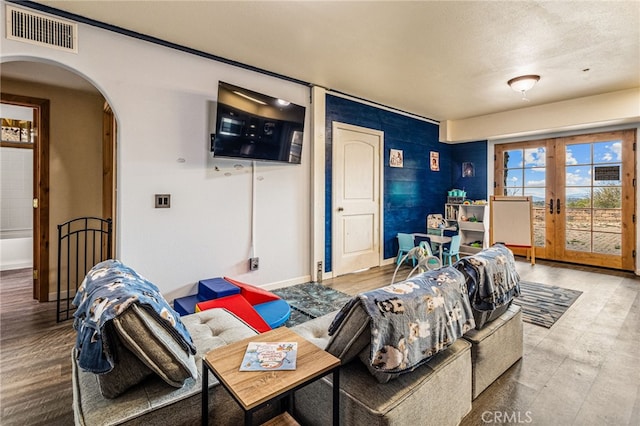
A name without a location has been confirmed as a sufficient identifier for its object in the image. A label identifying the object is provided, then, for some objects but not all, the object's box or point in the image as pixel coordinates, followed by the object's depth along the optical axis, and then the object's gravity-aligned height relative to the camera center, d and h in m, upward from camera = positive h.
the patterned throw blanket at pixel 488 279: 1.75 -0.39
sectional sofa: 1.14 -0.70
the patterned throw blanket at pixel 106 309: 1.09 -0.38
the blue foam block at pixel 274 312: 2.62 -0.88
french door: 4.74 +0.30
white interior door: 4.45 +0.18
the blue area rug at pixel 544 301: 3.00 -0.98
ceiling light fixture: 3.75 +1.53
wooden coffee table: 0.99 -0.57
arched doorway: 3.38 +0.62
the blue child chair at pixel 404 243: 4.82 -0.51
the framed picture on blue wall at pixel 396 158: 5.20 +0.86
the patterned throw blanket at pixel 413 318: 1.20 -0.45
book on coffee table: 1.14 -0.55
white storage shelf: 5.49 -0.23
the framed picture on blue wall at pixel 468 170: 6.23 +0.80
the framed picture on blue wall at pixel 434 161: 6.02 +0.94
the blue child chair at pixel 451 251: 4.68 -0.62
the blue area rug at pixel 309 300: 3.06 -0.98
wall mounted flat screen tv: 3.06 +0.87
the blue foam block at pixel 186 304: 2.75 -0.85
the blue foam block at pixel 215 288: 2.81 -0.71
